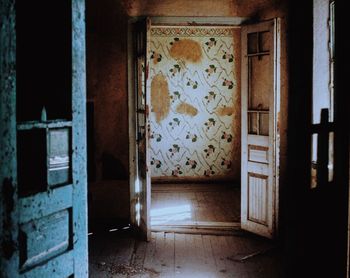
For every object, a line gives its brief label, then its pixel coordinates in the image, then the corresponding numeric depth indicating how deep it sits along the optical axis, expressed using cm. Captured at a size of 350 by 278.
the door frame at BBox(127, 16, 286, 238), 498
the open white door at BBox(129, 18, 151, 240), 463
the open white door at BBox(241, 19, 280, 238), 462
